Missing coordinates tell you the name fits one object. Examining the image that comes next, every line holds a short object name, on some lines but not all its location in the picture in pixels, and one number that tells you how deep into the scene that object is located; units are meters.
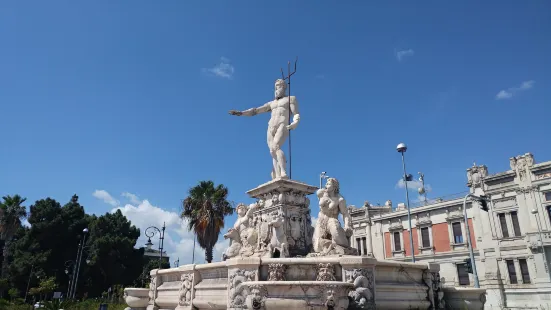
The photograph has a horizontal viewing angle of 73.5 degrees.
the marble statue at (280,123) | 10.51
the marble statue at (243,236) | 9.78
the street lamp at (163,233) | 22.42
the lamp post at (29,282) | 34.61
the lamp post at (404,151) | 21.64
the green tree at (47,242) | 36.22
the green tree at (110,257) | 38.44
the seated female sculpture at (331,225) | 8.38
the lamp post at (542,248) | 25.92
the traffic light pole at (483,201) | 16.98
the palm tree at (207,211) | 28.14
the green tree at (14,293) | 32.26
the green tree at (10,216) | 39.44
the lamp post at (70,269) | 36.99
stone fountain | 6.51
